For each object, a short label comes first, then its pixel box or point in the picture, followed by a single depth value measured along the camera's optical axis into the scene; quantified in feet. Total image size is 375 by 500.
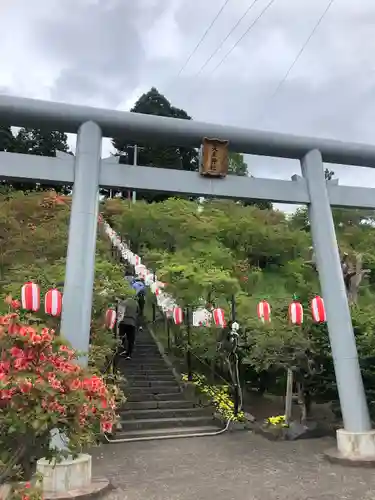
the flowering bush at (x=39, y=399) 10.49
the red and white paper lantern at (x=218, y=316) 34.42
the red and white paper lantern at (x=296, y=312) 30.86
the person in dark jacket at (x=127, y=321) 42.09
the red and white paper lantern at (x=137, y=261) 52.22
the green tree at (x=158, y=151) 107.96
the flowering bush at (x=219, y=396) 35.78
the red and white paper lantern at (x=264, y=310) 32.07
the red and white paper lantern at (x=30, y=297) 25.21
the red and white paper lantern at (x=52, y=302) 25.91
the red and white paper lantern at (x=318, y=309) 30.37
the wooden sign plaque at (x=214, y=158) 27.37
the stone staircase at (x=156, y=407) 33.35
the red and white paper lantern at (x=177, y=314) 37.76
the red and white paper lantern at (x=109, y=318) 32.68
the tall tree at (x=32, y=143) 93.56
